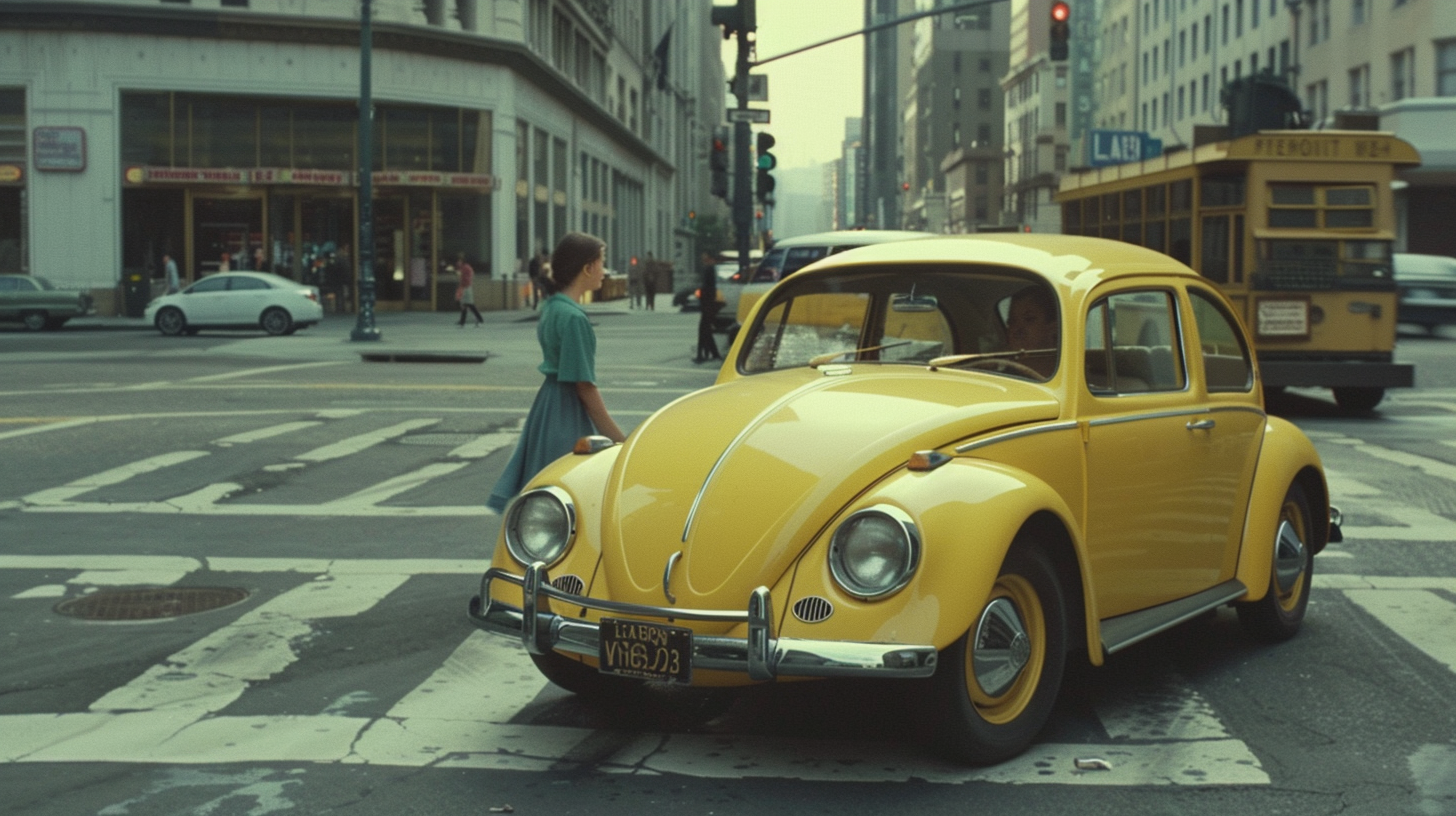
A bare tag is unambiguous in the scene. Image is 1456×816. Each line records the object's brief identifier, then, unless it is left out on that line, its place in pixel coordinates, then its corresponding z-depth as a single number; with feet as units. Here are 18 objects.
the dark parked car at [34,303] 123.75
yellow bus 57.41
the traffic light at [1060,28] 81.10
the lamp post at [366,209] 104.83
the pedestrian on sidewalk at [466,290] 128.98
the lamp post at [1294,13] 192.36
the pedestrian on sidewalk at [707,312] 84.64
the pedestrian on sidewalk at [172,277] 133.14
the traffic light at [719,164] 87.56
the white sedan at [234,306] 114.73
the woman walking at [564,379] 23.58
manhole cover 24.63
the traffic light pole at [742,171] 85.20
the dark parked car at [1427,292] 110.01
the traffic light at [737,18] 79.82
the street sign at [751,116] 86.22
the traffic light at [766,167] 88.74
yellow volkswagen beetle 15.49
